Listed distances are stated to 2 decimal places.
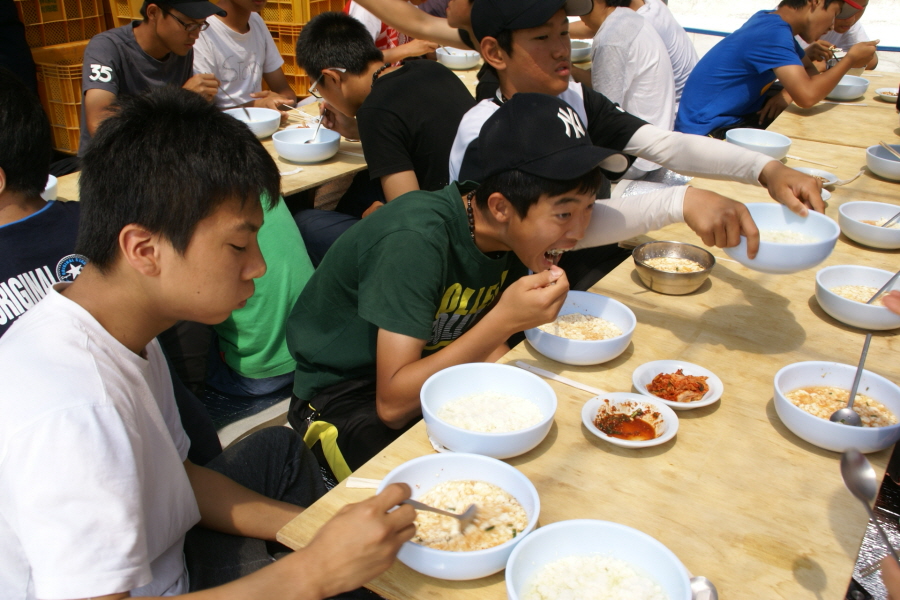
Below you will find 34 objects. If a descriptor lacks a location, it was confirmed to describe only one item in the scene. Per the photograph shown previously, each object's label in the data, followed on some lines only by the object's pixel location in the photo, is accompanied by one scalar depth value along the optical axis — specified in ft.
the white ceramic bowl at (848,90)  15.39
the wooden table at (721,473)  3.87
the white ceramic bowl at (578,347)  5.60
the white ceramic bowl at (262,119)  12.32
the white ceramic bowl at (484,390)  4.47
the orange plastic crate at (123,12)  18.07
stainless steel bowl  6.98
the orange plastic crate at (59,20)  16.93
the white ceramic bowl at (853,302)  6.27
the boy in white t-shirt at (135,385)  3.38
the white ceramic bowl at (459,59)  18.69
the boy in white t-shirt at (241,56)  14.75
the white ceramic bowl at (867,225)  7.93
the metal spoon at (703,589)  3.61
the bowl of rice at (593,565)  3.60
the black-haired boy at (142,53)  12.20
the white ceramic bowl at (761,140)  10.73
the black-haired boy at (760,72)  13.99
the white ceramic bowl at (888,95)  15.56
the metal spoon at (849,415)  4.93
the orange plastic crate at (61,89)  16.57
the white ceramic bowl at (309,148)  11.37
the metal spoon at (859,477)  4.07
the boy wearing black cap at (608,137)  7.04
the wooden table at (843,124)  12.73
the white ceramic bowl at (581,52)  20.21
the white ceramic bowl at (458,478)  3.56
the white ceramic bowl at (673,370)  5.12
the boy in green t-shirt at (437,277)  5.68
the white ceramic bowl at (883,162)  10.21
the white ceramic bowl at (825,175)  10.06
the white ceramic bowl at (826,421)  4.62
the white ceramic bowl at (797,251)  5.99
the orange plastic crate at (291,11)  19.42
